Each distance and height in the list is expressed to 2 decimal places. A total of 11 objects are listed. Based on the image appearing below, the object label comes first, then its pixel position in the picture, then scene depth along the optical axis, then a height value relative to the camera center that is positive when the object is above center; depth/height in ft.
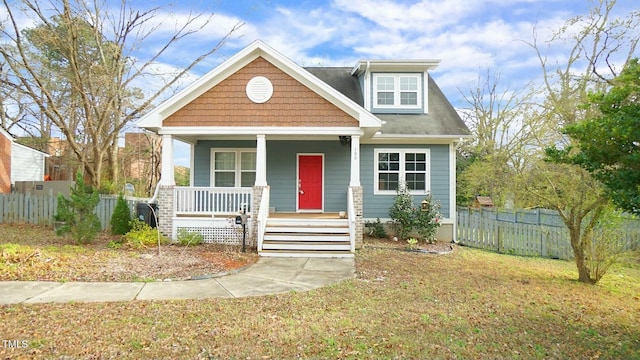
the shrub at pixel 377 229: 41.27 -4.41
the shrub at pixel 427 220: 39.14 -3.19
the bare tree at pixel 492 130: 36.37 +9.22
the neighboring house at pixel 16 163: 61.67 +4.16
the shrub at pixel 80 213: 31.76 -2.24
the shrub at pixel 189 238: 33.73 -4.57
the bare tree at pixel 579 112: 24.98 +5.69
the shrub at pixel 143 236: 32.94 -4.41
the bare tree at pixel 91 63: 51.03 +18.94
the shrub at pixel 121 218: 36.96 -3.14
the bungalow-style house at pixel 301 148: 34.06 +4.61
